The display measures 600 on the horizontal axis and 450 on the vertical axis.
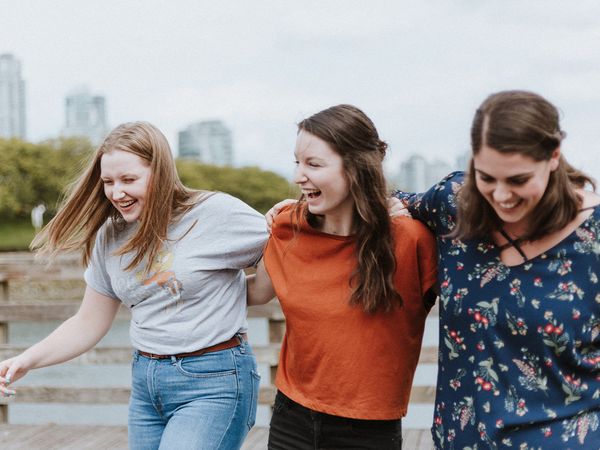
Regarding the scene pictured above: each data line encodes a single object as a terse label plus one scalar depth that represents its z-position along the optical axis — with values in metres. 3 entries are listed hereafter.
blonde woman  2.52
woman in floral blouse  1.87
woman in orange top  2.29
